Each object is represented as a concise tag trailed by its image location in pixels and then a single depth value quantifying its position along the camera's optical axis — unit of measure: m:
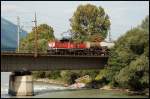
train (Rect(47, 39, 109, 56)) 92.00
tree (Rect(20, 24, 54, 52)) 135.95
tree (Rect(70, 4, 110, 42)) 139.12
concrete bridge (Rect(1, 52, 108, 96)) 74.56
